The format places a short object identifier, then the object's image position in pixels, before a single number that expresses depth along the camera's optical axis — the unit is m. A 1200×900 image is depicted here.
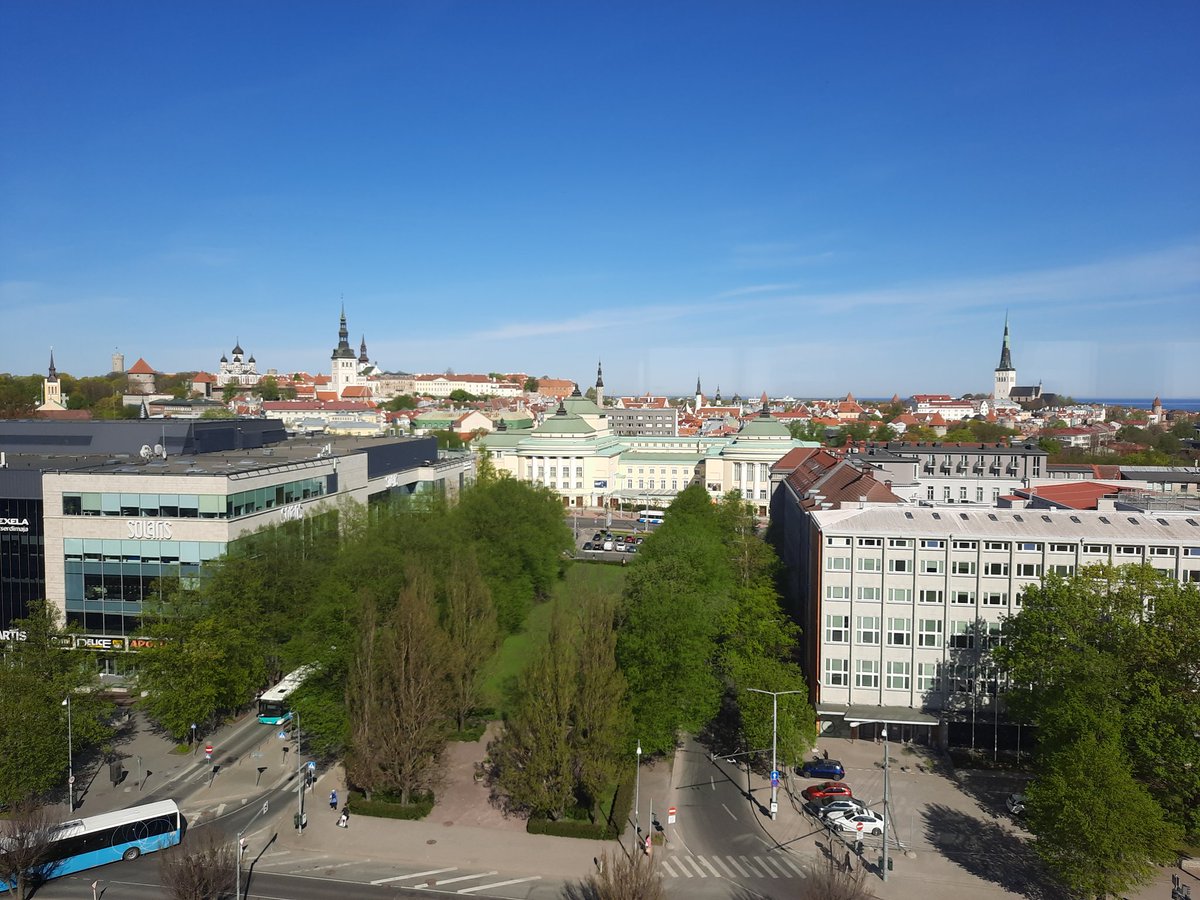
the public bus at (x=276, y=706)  39.50
